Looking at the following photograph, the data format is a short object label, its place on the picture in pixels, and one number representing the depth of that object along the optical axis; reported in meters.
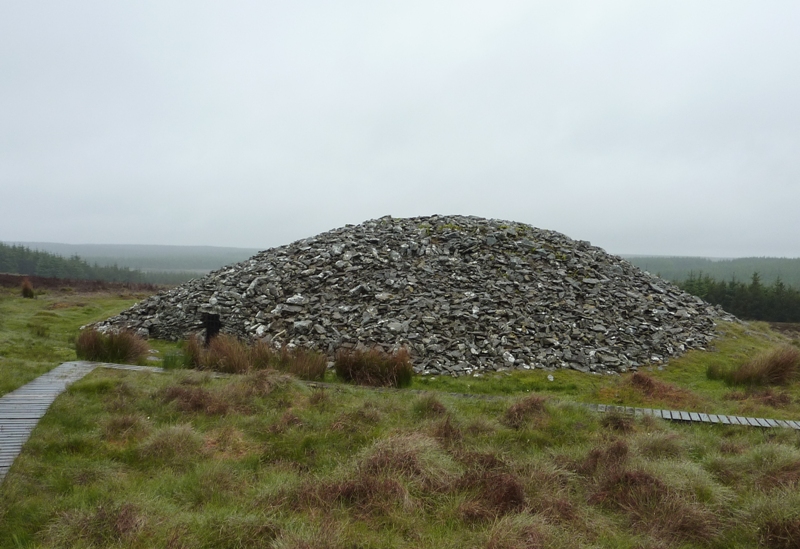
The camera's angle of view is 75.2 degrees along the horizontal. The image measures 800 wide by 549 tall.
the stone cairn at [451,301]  13.82
